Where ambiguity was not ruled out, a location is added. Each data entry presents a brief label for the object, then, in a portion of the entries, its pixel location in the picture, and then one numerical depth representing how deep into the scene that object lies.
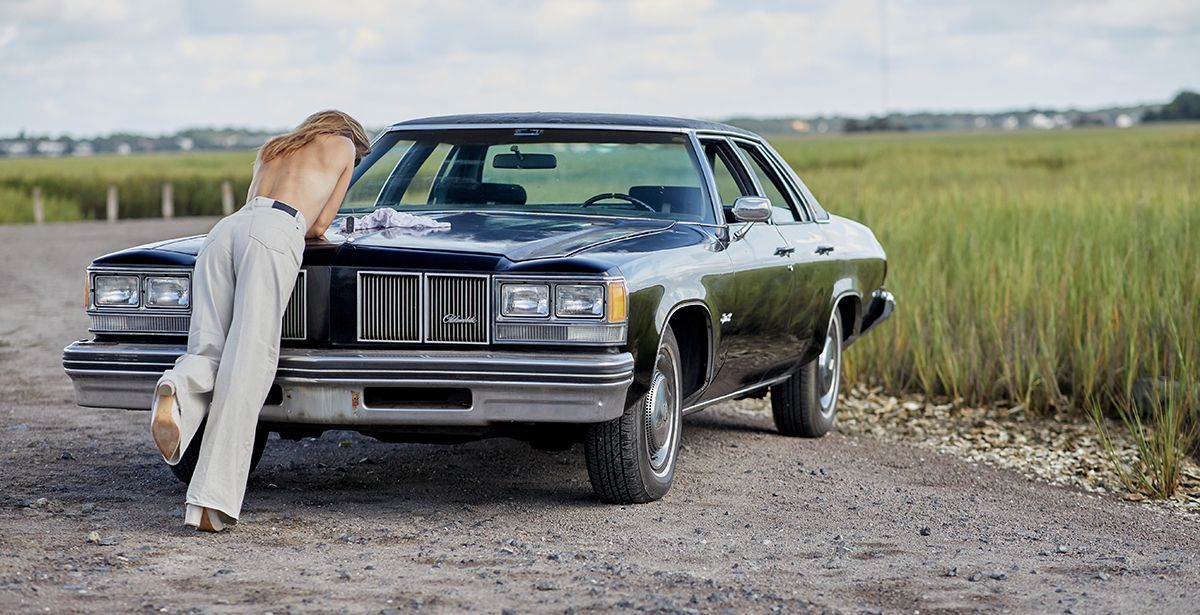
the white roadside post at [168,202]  44.31
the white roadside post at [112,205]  41.94
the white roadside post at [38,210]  39.44
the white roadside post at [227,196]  44.69
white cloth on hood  6.38
